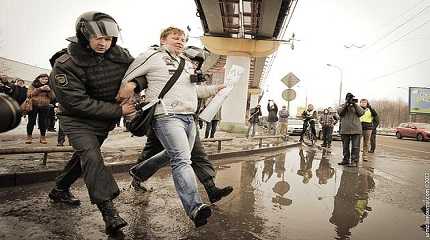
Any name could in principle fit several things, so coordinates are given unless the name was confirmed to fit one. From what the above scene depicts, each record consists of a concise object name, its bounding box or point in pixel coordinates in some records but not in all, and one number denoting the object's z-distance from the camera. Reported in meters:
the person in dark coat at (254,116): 16.53
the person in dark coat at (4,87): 6.37
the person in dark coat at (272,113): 18.02
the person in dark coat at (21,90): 8.93
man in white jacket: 3.01
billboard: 53.31
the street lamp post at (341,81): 51.88
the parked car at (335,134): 22.16
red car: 30.00
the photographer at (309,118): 16.59
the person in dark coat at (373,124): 11.66
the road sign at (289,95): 14.59
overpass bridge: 14.59
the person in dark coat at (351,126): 9.03
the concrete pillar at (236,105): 20.11
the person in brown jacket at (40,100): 7.85
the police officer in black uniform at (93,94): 2.90
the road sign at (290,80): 14.21
